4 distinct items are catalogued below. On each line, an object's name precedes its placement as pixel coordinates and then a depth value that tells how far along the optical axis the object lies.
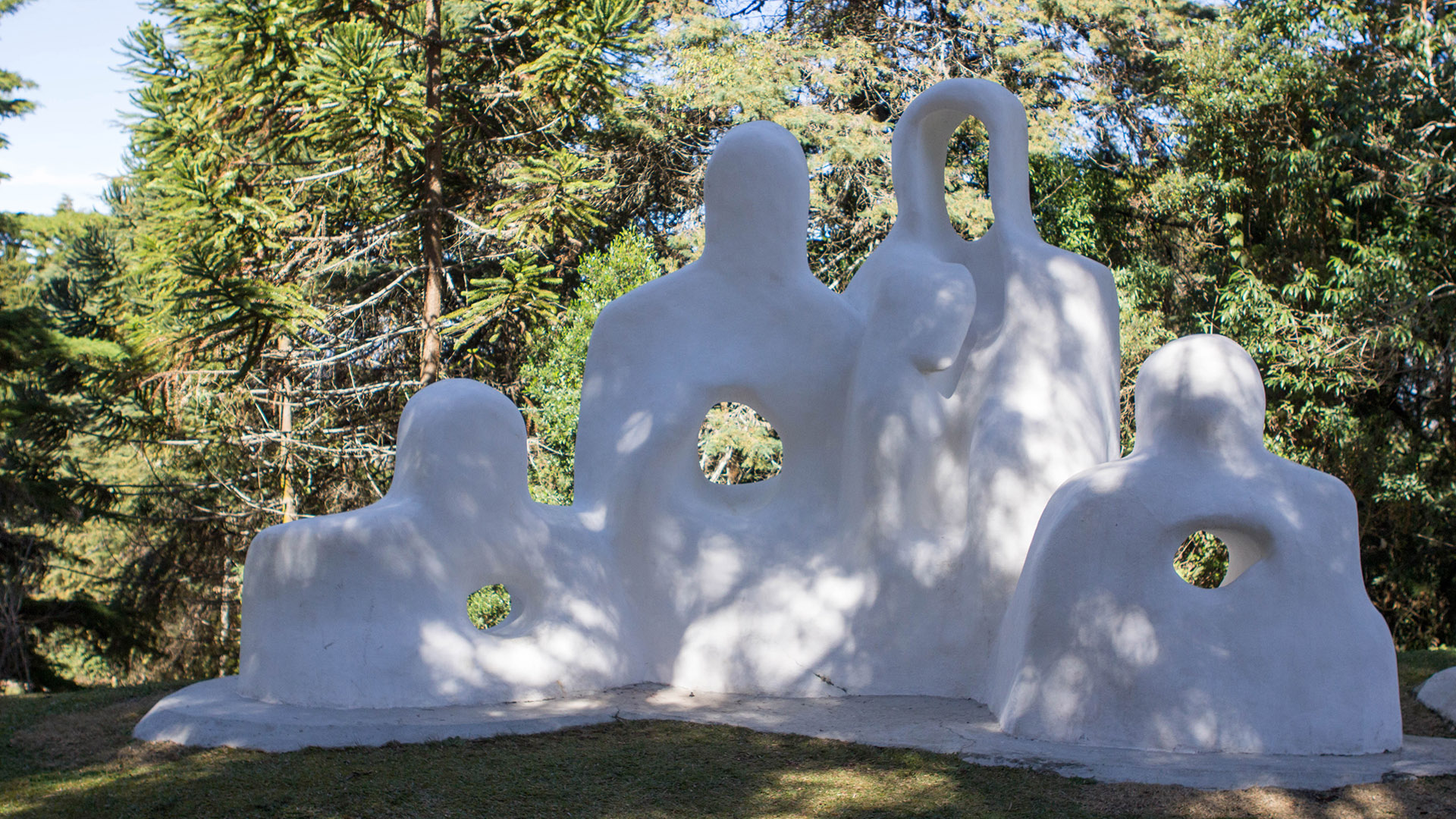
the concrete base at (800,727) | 5.29
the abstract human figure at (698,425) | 7.63
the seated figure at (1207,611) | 5.71
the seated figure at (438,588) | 6.72
